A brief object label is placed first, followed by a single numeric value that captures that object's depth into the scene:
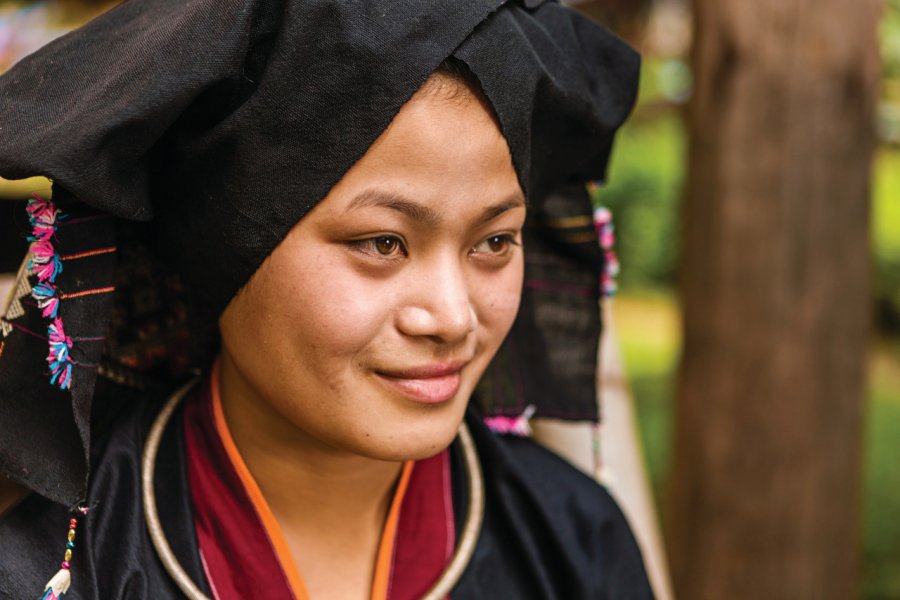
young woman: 1.39
